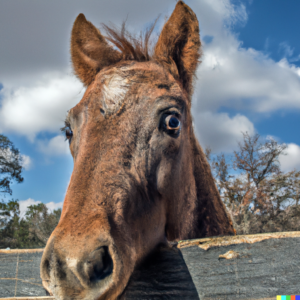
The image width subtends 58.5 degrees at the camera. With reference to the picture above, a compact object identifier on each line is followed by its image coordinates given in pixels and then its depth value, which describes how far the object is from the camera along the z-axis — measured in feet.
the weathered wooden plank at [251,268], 4.49
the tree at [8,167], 64.64
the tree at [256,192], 34.55
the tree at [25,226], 47.18
